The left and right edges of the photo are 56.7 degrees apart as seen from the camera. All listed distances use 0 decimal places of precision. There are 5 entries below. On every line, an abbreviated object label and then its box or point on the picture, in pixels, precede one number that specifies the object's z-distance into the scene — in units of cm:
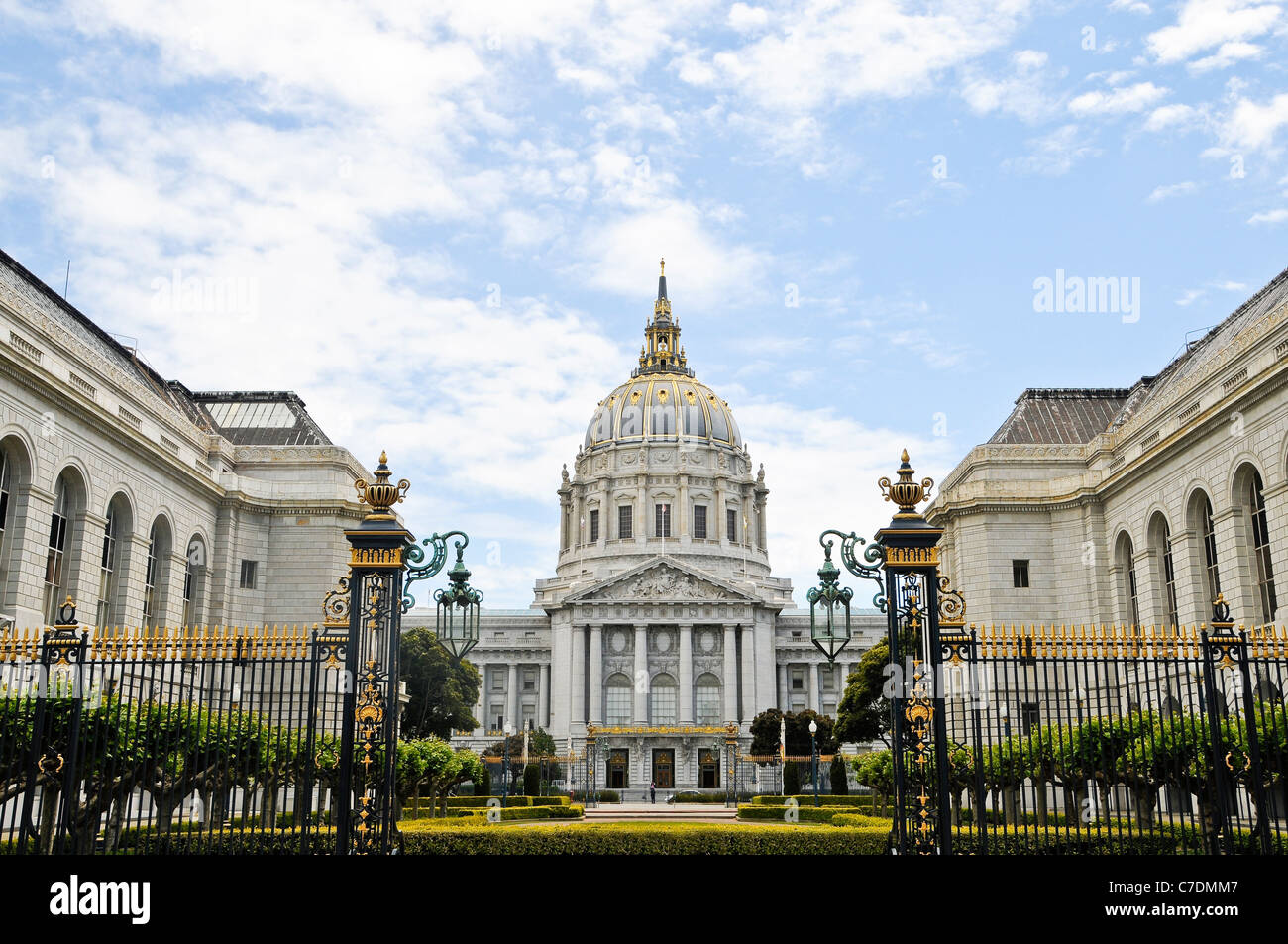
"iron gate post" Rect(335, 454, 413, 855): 1560
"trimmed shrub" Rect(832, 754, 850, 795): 5762
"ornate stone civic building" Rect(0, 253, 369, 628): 3344
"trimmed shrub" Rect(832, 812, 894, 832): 2517
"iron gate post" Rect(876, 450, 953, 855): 1519
